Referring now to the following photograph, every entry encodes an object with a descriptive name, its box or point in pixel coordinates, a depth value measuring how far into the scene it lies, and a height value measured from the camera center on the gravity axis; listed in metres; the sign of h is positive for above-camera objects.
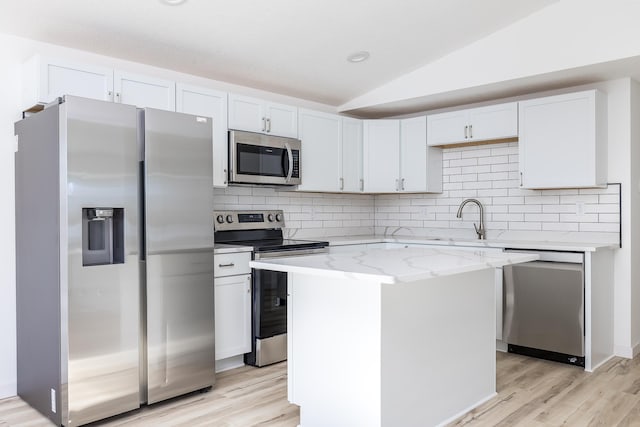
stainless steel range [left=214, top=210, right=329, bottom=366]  3.69 -0.60
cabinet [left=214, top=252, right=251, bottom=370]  3.51 -0.68
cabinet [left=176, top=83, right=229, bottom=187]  3.61 +0.72
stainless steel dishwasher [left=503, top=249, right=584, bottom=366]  3.59 -0.73
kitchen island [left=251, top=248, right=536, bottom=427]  2.24 -0.63
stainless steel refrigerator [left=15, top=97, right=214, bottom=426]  2.58 -0.27
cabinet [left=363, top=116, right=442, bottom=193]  4.82 +0.50
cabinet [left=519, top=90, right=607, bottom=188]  3.79 +0.53
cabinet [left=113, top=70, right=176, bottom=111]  3.26 +0.80
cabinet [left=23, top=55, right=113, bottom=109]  2.95 +0.79
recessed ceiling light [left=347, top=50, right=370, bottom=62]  3.95 +1.23
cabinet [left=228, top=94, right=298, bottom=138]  3.90 +0.77
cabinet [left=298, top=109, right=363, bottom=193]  4.46 +0.54
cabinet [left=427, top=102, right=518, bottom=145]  4.22 +0.75
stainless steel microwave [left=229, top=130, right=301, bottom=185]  3.84 +0.41
